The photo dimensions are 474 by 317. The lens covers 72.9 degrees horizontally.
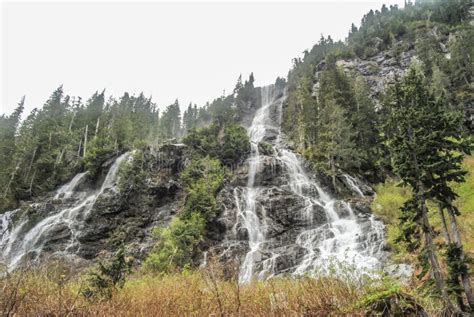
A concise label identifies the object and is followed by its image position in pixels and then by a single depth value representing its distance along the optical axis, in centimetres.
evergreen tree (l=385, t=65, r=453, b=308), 1089
